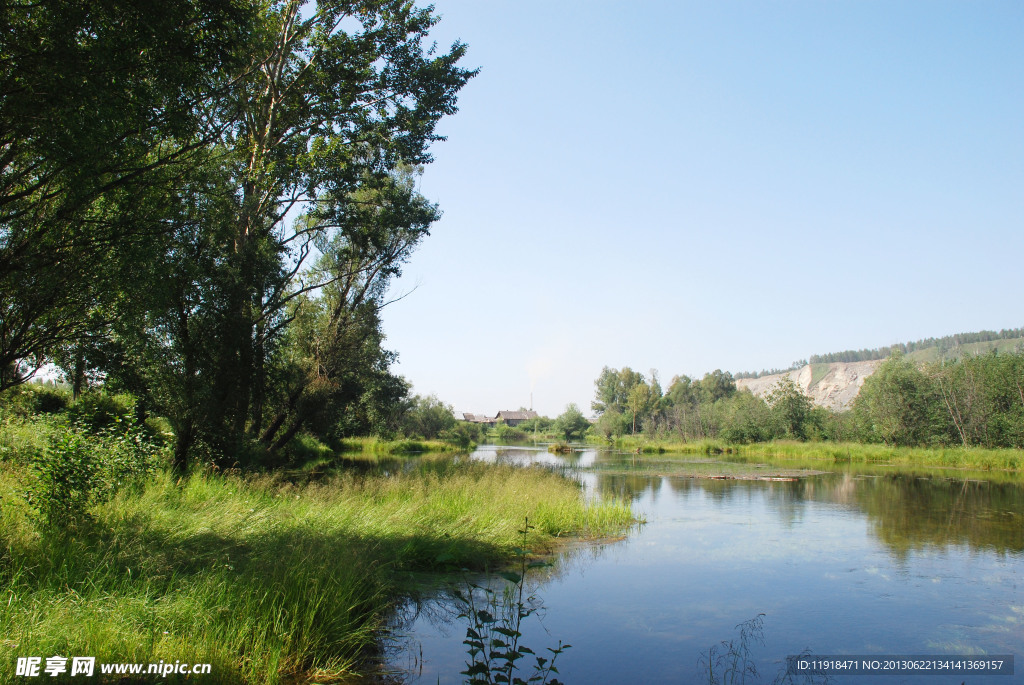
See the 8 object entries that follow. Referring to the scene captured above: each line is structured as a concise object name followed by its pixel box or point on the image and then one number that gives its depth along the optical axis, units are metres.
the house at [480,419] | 131.15
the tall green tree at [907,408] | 48.19
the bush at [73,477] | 6.77
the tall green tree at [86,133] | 6.25
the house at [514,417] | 141.29
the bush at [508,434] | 97.89
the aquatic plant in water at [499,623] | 4.46
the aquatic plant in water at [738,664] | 6.06
